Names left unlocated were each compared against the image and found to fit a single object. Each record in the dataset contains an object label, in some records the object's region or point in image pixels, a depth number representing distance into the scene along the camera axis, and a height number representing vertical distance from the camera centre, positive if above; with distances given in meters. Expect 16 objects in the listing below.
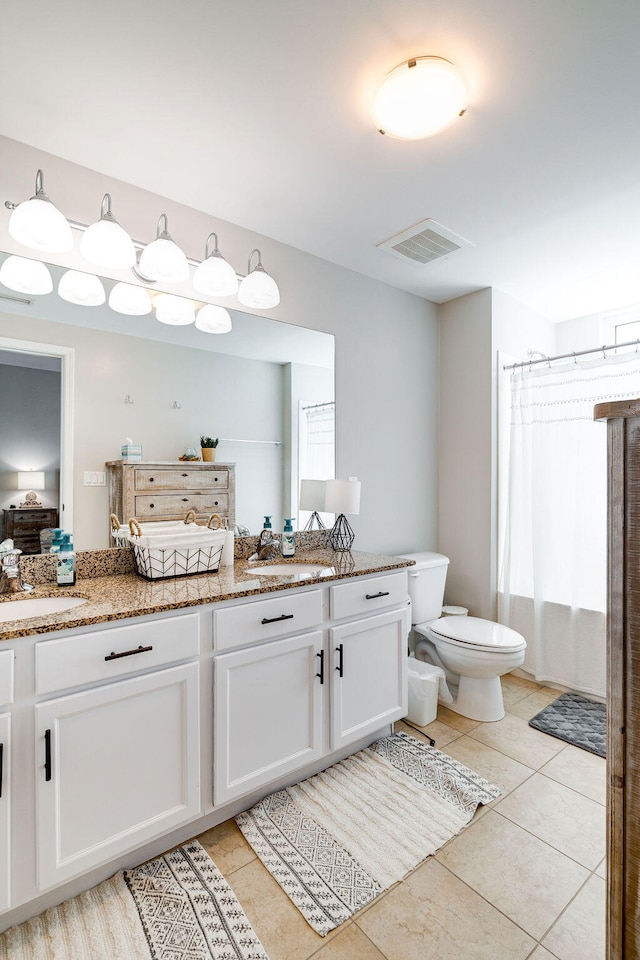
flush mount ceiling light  1.33 +1.15
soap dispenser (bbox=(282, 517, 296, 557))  2.31 -0.30
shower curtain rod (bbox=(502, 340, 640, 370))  2.49 +0.75
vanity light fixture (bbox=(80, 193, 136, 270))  1.63 +0.85
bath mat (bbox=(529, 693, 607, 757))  2.24 -1.25
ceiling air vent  2.25 +1.23
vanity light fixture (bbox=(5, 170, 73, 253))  1.49 +0.84
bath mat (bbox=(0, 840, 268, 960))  1.23 -1.24
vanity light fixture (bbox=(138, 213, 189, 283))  1.76 +0.85
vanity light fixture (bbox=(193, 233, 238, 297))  1.92 +0.87
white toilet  2.29 -0.84
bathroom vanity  1.25 -0.74
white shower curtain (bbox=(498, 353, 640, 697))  2.68 -0.22
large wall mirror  1.72 +0.36
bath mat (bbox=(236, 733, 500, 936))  1.44 -1.25
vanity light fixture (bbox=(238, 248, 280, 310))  2.05 +0.85
